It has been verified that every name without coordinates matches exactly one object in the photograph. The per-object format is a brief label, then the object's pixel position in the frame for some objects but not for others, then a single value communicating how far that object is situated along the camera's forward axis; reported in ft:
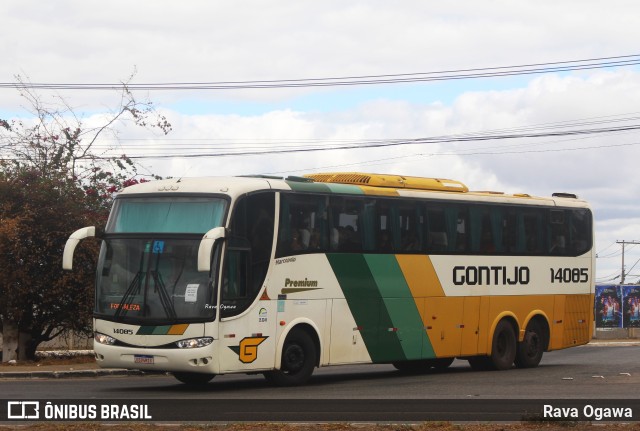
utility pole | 328.29
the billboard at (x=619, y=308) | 194.90
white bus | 62.18
